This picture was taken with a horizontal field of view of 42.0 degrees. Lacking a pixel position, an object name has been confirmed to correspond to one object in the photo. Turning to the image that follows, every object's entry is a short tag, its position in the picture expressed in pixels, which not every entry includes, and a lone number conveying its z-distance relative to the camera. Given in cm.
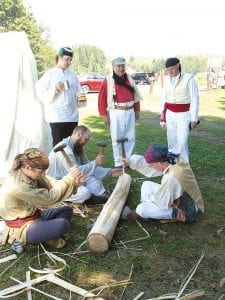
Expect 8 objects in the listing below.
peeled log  307
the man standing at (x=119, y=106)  514
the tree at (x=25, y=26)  3737
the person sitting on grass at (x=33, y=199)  288
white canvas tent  517
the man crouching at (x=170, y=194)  340
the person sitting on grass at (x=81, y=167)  397
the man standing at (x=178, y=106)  484
